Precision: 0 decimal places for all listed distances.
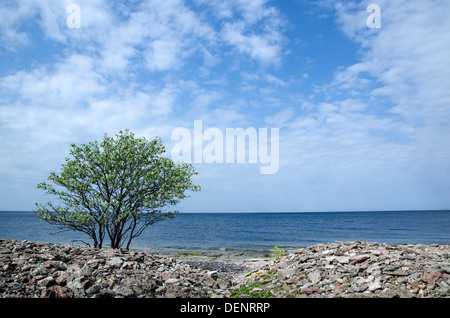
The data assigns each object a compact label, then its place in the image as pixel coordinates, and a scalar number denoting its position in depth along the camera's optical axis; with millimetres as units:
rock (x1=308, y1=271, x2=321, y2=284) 11034
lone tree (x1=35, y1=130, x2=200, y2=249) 17141
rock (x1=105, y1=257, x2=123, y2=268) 11281
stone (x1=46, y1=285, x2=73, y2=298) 8488
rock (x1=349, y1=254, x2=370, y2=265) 11742
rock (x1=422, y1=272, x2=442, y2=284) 9047
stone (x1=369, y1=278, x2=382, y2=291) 9398
